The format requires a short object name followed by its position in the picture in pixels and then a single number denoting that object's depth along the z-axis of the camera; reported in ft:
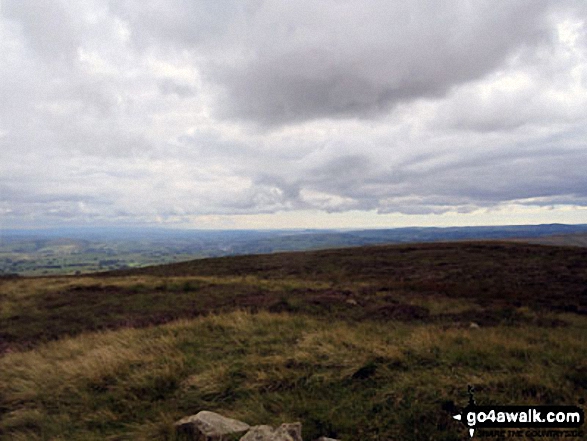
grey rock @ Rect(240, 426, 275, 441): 15.16
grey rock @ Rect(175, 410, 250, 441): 16.16
